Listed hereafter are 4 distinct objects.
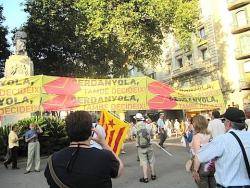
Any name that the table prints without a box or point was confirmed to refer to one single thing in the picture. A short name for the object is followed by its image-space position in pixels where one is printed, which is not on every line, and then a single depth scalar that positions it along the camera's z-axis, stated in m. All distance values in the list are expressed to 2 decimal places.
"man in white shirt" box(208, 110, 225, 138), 4.98
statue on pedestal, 10.32
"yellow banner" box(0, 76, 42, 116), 5.50
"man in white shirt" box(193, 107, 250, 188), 2.21
